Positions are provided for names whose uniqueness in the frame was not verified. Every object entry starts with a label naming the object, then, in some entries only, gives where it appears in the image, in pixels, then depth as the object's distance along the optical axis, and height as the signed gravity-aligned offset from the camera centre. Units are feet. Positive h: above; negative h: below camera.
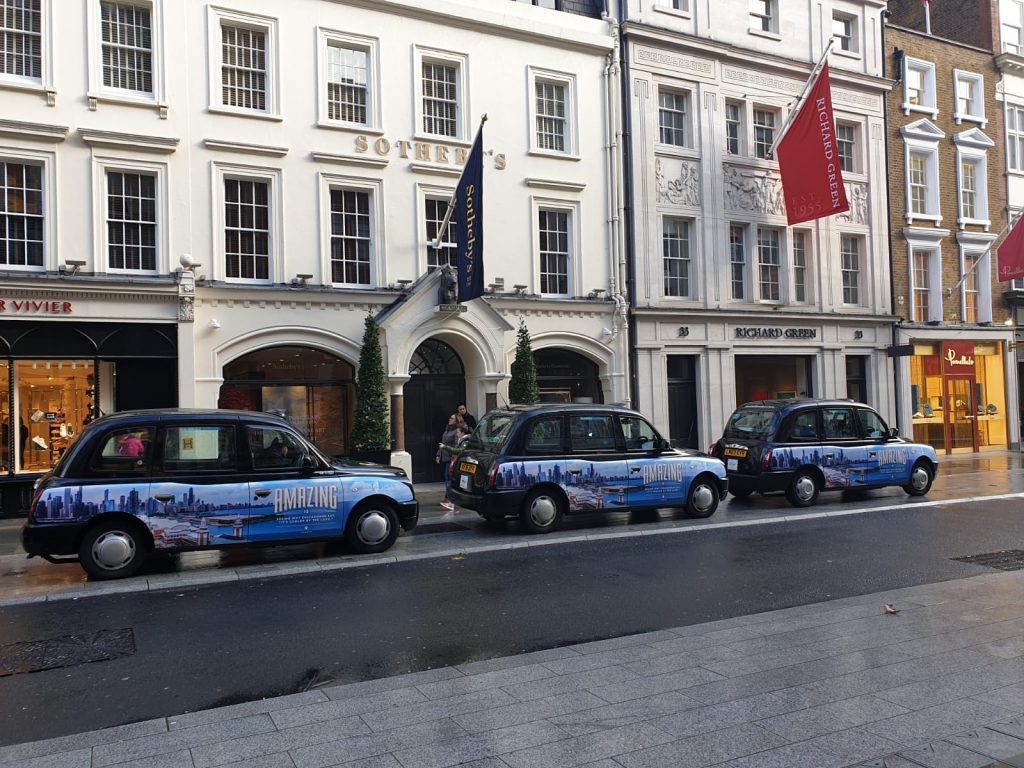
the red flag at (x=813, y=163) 67.97 +19.68
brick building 82.53 +15.94
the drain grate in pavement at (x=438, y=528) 39.68 -6.10
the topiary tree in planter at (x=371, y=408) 54.49 -0.18
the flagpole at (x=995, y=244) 82.66 +15.56
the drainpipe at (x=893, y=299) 81.00 +9.35
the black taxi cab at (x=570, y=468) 37.70 -3.22
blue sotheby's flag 53.26 +11.62
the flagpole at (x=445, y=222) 55.16 +12.32
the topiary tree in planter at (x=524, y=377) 59.31 +1.81
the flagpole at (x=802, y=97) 69.77 +25.83
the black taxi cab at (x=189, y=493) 29.12 -3.10
